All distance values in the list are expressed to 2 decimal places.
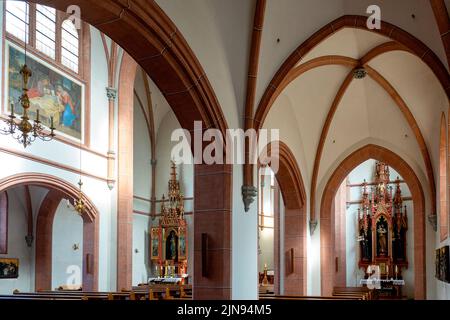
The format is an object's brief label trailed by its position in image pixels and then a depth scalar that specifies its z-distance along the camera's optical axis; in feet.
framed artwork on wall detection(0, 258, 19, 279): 58.80
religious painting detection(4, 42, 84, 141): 45.39
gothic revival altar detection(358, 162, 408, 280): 77.97
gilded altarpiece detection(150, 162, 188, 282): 78.69
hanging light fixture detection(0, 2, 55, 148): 32.01
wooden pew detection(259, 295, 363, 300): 36.01
